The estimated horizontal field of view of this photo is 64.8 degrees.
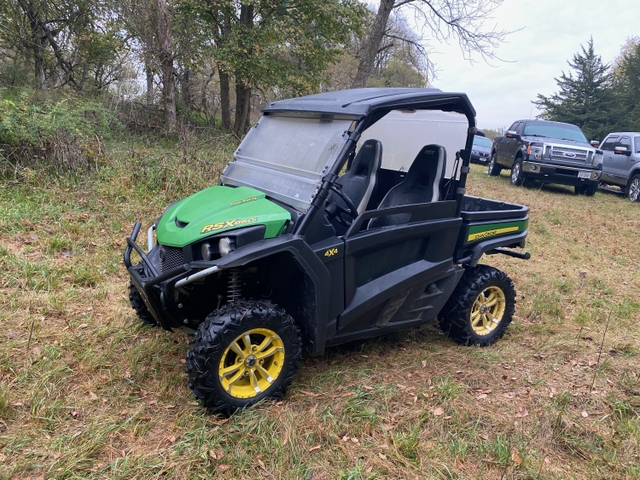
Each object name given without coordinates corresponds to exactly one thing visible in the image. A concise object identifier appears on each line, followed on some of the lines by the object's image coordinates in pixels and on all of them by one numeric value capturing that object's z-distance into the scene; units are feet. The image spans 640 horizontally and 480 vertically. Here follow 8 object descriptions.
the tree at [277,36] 43.24
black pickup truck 40.22
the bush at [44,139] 24.14
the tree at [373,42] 49.03
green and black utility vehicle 10.05
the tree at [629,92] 90.93
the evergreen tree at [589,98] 94.58
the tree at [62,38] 39.98
